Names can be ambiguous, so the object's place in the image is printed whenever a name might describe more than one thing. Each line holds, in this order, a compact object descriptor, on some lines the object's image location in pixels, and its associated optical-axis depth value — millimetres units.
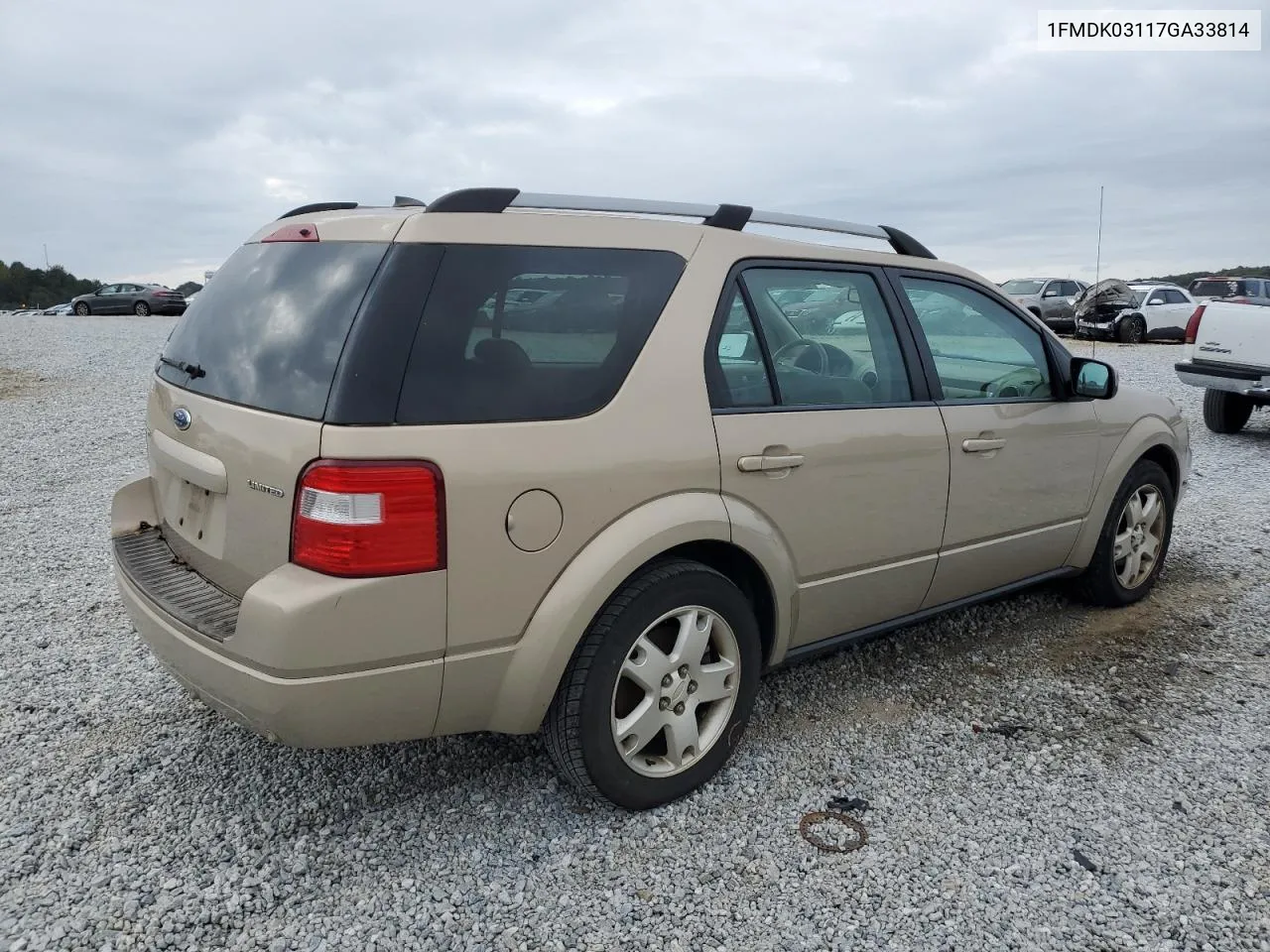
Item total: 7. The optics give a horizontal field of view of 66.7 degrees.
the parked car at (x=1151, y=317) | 23500
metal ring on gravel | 2754
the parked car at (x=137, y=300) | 34812
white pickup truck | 9180
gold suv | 2375
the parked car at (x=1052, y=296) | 23406
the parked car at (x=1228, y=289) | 23062
